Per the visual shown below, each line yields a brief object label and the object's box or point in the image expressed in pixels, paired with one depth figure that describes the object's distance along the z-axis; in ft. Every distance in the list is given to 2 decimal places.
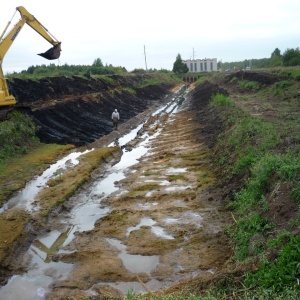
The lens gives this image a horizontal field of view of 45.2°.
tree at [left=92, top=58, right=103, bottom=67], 265.50
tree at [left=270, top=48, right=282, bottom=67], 210.30
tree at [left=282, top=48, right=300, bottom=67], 168.96
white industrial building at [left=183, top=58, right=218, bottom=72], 444.96
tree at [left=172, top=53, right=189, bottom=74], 327.14
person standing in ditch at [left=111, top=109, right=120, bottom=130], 83.82
